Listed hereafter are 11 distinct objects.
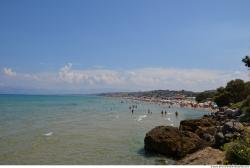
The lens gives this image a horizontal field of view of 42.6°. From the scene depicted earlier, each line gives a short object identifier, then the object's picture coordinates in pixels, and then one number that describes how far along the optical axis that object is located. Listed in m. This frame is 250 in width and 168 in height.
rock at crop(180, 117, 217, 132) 28.75
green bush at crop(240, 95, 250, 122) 34.44
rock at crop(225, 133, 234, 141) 18.48
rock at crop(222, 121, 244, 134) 19.53
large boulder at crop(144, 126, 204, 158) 20.05
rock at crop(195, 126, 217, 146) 23.32
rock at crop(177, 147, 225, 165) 15.83
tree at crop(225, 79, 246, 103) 70.88
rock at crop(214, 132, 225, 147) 19.01
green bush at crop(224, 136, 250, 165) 9.51
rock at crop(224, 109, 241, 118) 43.99
